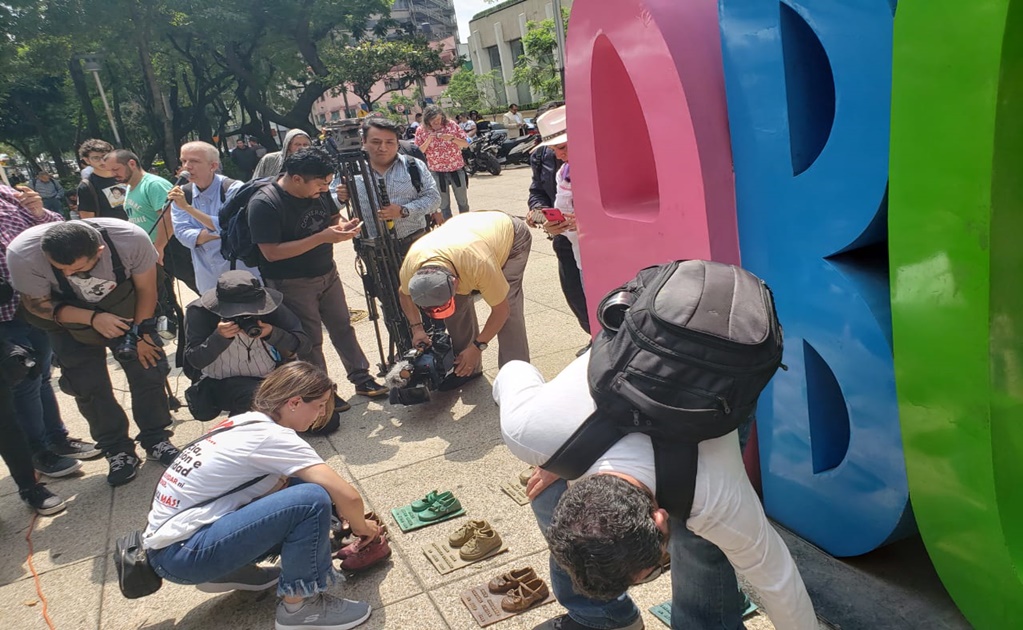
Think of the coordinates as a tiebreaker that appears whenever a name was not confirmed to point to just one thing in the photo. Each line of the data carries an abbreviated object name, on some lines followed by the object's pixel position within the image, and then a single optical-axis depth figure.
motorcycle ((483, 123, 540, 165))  18.34
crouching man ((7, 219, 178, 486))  3.83
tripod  4.84
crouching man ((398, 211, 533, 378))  3.87
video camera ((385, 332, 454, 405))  4.40
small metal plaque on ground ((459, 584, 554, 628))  2.74
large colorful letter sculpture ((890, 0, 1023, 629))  1.79
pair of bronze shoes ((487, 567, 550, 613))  2.77
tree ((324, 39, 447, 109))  34.06
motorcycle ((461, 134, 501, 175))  18.18
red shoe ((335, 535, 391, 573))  3.13
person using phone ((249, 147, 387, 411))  4.35
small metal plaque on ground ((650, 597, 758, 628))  2.61
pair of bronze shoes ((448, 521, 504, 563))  3.12
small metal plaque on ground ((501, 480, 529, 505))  3.51
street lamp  13.17
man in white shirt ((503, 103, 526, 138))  22.31
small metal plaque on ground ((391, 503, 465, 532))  3.45
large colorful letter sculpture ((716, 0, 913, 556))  2.22
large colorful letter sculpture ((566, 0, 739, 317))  2.81
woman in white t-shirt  2.66
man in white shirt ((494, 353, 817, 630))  1.66
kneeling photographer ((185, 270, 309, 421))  4.06
